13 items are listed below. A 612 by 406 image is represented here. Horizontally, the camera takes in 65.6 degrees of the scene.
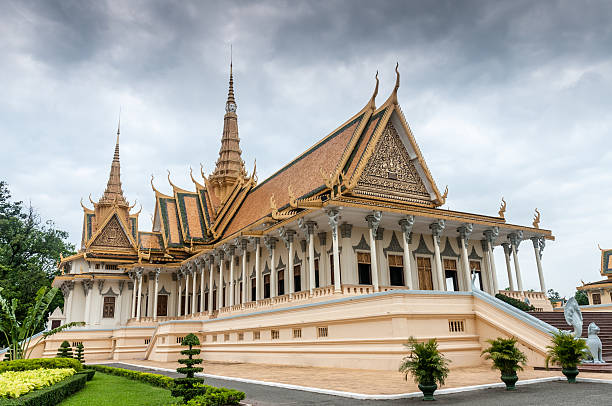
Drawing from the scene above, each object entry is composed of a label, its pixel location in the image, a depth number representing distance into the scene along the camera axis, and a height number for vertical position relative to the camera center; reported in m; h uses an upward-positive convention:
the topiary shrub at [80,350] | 16.47 -0.55
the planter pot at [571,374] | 8.03 -0.95
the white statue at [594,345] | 9.58 -0.58
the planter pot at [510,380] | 7.60 -0.97
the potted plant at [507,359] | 7.64 -0.64
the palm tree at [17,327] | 15.51 +0.30
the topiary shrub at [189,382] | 7.40 -0.82
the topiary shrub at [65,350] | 16.16 -0.53
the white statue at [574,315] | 9.91 +0.02
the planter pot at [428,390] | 6.95 -0.98
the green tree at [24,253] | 34.53 +6.69
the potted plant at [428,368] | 7.00 -0.67
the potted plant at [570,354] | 8.03 -0.62
